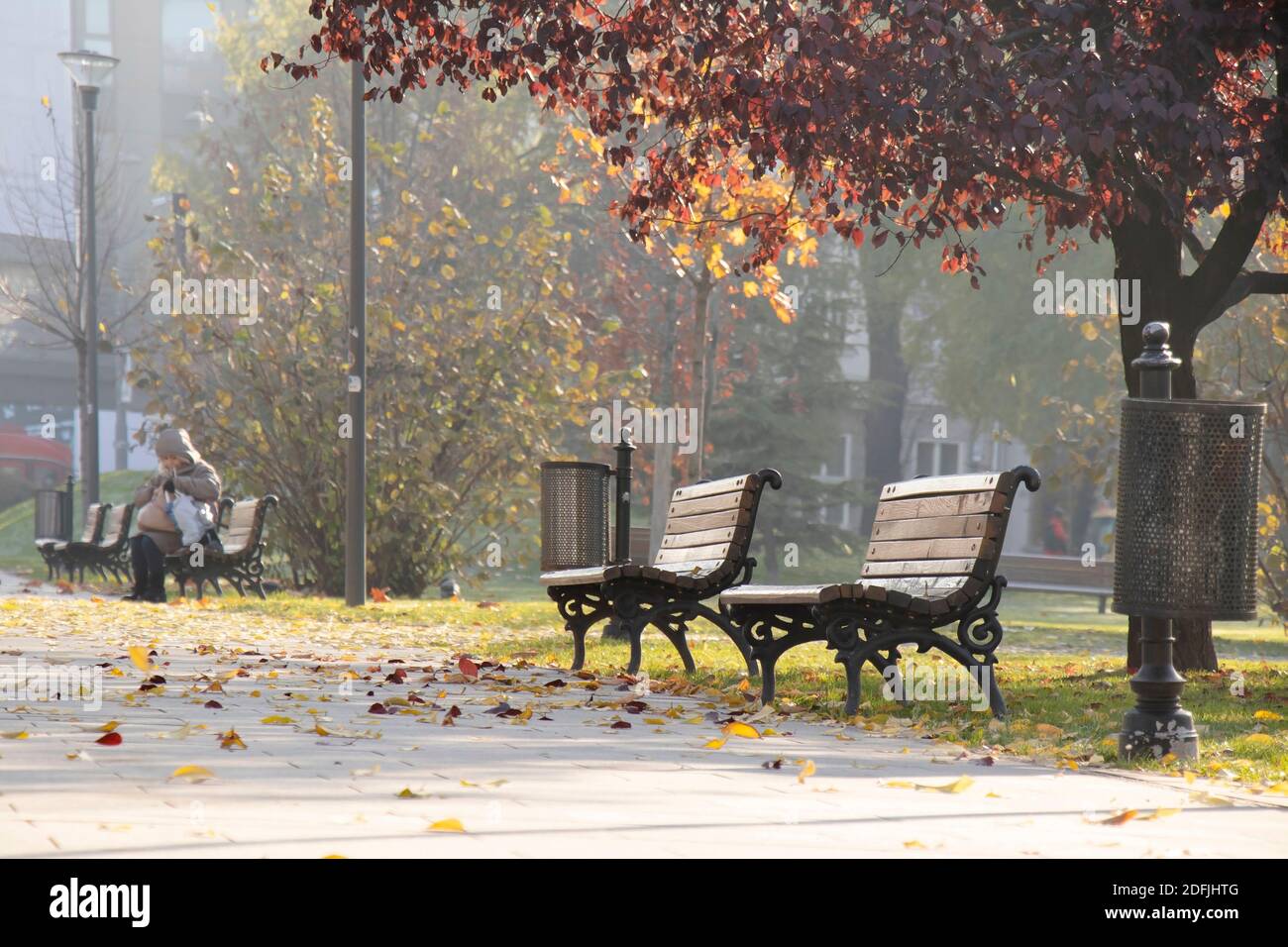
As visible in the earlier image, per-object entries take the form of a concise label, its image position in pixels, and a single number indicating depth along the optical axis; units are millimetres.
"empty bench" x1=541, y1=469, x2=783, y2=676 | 9109
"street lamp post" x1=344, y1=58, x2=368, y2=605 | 15859
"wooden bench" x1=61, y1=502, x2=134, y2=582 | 21141
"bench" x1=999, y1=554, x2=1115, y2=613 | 24594
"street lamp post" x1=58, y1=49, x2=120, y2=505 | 23859
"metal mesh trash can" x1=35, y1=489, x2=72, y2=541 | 25969
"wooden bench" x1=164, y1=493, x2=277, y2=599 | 16656
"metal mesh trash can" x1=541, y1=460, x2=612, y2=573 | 11914
